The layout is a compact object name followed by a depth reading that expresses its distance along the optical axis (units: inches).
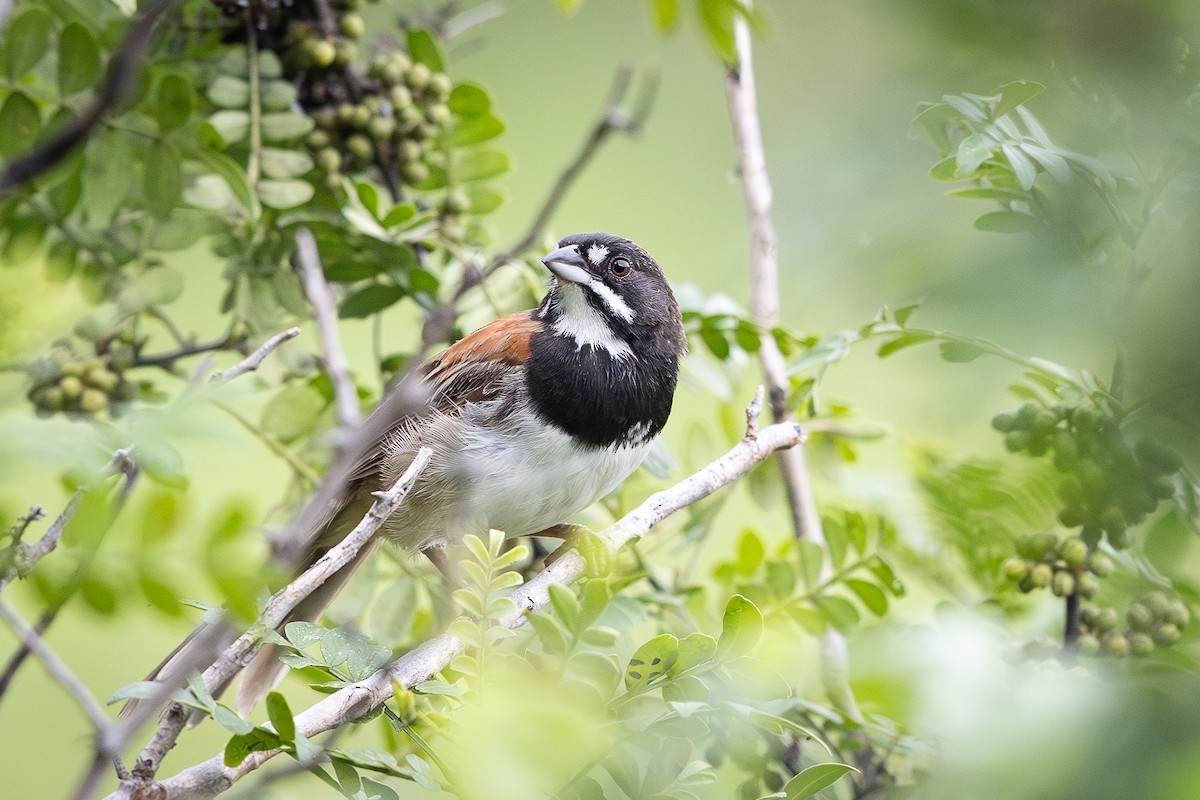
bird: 177.3
